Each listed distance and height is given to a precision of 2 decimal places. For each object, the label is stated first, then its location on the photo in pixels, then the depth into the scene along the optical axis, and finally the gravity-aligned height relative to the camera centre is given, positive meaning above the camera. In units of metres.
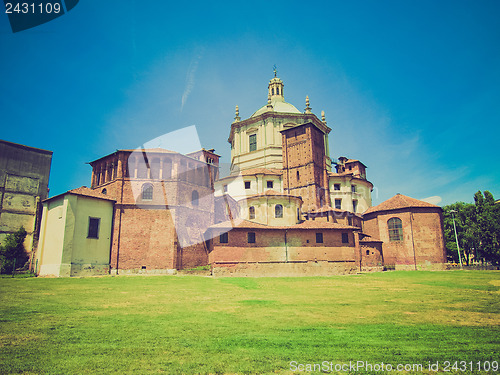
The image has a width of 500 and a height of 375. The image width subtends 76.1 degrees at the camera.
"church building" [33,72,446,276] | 29.28 +4.85
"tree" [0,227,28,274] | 33.69 +0.74
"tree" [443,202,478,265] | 44.97 +3.31
